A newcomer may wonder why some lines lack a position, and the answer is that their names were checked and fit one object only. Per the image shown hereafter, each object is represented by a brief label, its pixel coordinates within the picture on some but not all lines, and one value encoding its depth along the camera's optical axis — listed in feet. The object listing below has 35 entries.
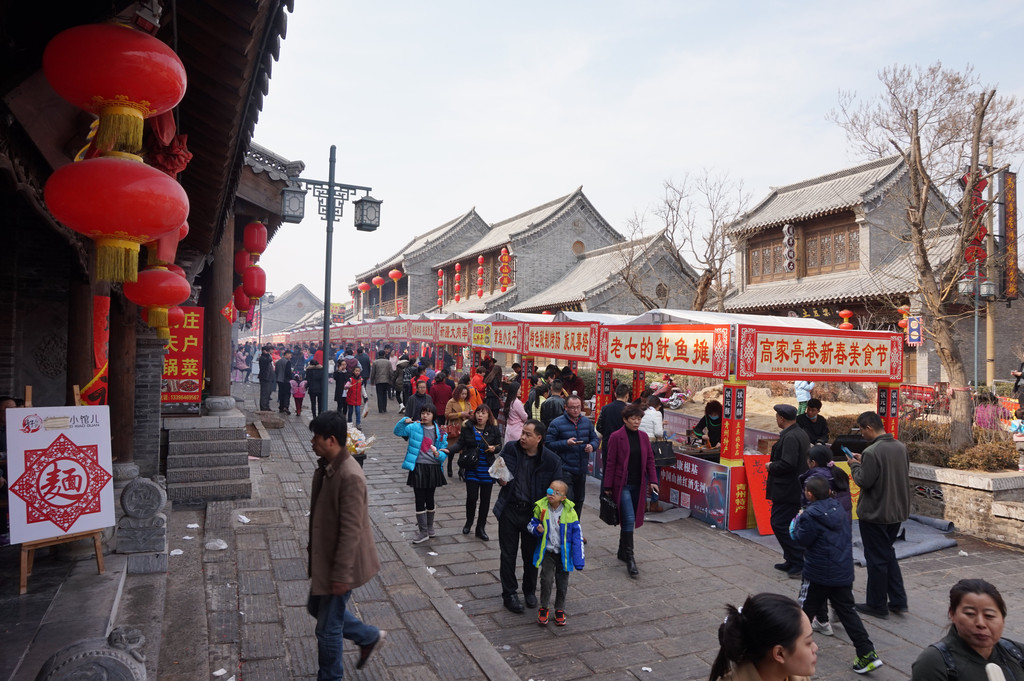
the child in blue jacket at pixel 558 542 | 16.01
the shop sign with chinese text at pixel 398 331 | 75.97
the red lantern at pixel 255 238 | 41.29
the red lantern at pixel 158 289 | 15.46
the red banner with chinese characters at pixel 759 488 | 24.73
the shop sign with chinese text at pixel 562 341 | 38.83
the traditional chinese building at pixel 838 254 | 56.95
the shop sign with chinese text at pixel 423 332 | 67.92
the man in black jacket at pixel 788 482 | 20.22
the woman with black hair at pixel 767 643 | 6.25
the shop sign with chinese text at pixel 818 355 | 25.91
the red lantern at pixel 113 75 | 7.40
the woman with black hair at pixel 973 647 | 7.61
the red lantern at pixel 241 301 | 47.85
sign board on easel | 13.35
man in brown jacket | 11.54
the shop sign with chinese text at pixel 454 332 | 60.59
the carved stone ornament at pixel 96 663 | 8.27
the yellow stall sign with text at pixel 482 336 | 55.16
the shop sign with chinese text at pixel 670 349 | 26.25
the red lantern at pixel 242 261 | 44.68
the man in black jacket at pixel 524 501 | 17.01
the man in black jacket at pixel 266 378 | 52.63
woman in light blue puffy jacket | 22.13
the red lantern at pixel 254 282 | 44.34
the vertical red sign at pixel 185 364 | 30.99
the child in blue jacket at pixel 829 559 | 14.16
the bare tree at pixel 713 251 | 62.34
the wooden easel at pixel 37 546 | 13.67
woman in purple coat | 20.10
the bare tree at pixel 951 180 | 30.63
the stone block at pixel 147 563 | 16.61
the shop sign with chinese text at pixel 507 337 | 49.57
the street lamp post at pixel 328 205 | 35.24
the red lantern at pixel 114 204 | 7.45
